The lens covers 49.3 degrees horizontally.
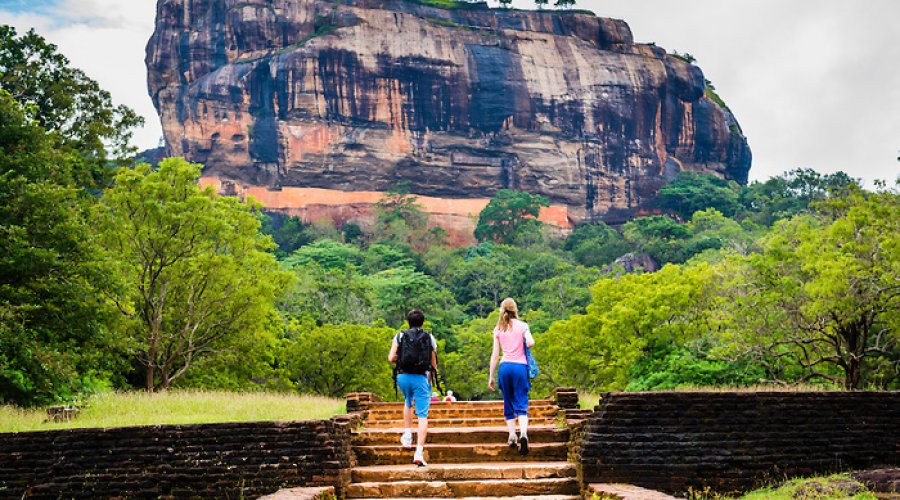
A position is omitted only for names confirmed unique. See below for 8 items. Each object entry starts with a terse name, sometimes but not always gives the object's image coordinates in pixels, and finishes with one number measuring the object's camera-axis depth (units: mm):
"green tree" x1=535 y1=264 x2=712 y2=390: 28234
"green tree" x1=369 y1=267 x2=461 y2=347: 52500
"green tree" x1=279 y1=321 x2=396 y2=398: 32719
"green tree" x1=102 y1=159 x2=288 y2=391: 23766
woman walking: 10312
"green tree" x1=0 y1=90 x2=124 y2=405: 17469
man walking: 10328
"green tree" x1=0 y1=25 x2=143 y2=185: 31406
